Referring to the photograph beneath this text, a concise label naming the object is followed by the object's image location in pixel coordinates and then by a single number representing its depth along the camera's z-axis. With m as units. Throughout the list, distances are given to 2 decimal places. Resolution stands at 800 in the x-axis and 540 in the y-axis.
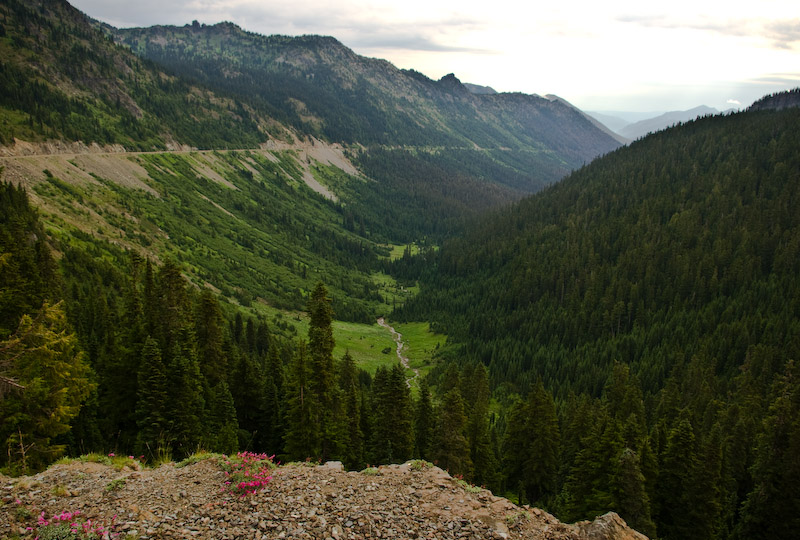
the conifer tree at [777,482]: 39.06
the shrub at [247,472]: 19.25
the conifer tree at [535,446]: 56.81
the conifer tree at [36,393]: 26.39
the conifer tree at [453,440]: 44.66
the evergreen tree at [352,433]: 44.44
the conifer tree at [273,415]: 46.44
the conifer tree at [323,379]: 41.31
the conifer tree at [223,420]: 36.56
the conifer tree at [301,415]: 40.03
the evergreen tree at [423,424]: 53.94
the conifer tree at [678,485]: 41.25
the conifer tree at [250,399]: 48.44
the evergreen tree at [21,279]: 35.06
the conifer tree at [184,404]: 35.64
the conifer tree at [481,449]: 54.03
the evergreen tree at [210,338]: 47.38
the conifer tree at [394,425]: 46.91
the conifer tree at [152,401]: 34.50
